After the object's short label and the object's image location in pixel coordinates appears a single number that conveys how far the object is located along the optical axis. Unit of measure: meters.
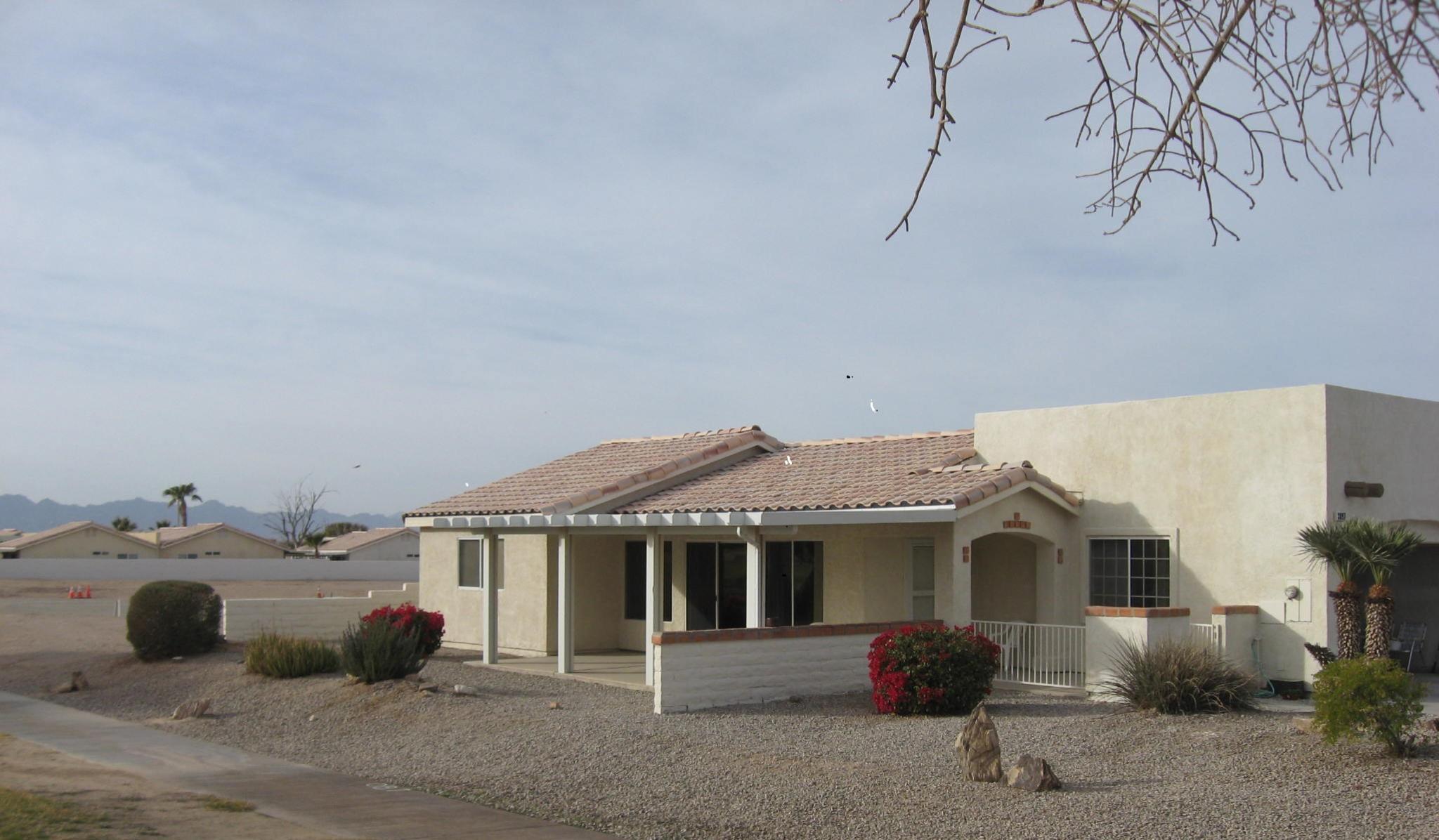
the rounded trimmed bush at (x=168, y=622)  21.72
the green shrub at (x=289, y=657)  18.94
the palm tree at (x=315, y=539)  87.00
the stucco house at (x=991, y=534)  16.66
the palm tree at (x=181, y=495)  110.62
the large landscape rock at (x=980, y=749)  10.92
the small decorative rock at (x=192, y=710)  16.48
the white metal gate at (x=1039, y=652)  17.53
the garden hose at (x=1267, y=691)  16.69
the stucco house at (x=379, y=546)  83.94
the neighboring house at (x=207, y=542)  78.95
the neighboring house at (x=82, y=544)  74.50
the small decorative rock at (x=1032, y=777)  10.51
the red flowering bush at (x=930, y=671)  14.90
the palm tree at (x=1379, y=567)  15.64
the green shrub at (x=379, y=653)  17.55
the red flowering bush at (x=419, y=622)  19.45
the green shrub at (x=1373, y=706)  11.28
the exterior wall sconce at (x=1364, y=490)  16.84
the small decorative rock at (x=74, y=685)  19.45
